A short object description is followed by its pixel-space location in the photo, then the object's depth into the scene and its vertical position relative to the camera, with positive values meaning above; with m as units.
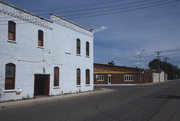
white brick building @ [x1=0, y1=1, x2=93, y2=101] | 18.84 +2.02
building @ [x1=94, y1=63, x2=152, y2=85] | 63.09 +0.04
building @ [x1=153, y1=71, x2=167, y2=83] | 85.97 -0.82
